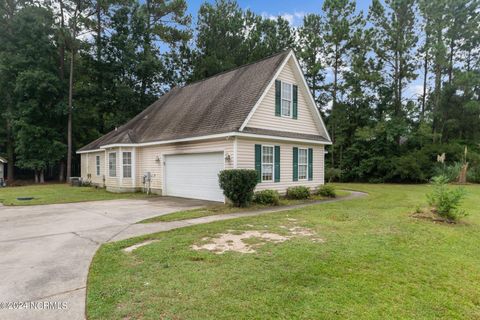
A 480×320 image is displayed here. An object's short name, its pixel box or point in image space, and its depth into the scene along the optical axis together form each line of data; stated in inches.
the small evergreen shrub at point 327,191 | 560.7
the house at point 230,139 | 469.4
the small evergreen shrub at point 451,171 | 807.1
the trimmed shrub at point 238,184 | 405.4
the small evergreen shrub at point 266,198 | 447.2
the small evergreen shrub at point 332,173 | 975.0
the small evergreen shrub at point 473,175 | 804.0
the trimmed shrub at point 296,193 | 511.4
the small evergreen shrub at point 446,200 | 306.2
